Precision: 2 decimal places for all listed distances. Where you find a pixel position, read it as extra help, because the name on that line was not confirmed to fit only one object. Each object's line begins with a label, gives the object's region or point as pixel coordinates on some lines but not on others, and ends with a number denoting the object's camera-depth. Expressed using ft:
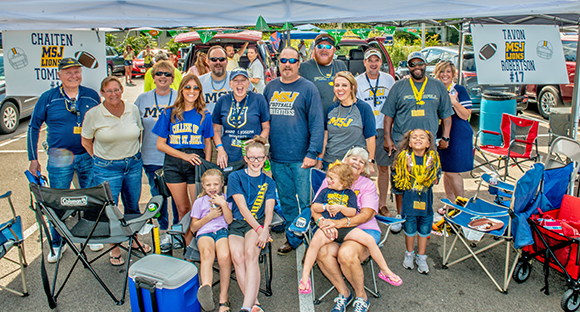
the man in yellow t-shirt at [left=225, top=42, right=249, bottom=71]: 24.79
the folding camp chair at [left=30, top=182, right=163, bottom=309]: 9.97
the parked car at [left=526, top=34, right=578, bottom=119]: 27.89
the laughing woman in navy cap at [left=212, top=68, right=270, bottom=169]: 12.25
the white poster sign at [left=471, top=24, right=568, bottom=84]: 14.33
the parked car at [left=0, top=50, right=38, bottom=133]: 26.86
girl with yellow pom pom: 11.39
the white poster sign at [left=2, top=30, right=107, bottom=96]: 13.88
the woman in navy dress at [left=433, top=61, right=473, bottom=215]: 14.29
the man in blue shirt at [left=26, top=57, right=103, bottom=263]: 11.78
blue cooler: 8.87
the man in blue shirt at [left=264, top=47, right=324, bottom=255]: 12.20
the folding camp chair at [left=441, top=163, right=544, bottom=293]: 10.29
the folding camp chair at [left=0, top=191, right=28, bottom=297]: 10.16
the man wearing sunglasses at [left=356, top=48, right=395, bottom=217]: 14.74
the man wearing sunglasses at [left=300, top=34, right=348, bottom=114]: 13.44
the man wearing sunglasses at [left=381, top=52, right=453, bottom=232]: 13.20
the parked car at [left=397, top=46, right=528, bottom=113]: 27.58
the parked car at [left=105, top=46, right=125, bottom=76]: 56.35
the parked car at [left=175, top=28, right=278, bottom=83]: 25.25
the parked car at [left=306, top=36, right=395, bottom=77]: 28.78
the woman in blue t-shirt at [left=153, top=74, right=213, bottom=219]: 11.83
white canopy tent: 13.05
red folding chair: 17.61
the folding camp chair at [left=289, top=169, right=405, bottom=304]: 10.23
